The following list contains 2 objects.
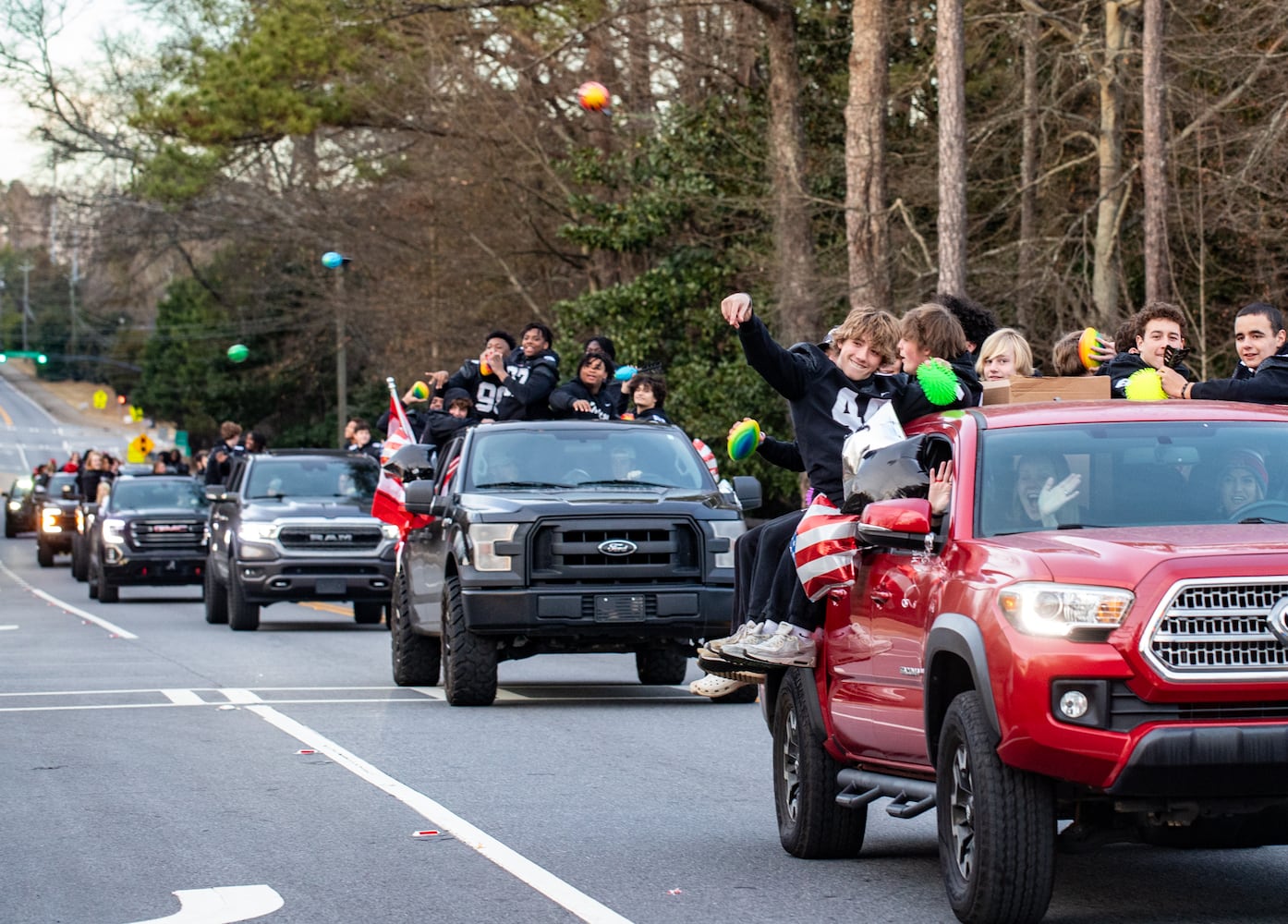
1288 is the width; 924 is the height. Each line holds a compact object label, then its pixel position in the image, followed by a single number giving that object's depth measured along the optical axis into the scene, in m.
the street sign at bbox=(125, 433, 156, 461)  64.88
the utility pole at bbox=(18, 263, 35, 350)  178.25
